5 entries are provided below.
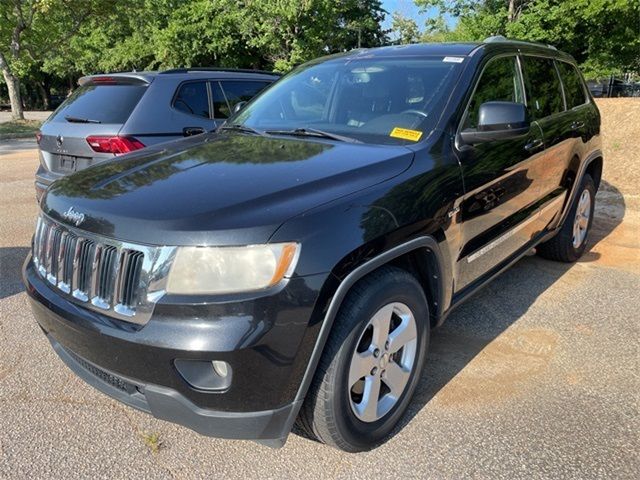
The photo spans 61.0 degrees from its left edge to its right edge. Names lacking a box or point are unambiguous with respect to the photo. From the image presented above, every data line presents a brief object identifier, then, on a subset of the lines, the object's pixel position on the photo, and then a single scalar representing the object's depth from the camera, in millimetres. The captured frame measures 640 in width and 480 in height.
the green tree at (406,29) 41091
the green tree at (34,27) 18781
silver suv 5055
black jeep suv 1971
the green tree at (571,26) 16766
